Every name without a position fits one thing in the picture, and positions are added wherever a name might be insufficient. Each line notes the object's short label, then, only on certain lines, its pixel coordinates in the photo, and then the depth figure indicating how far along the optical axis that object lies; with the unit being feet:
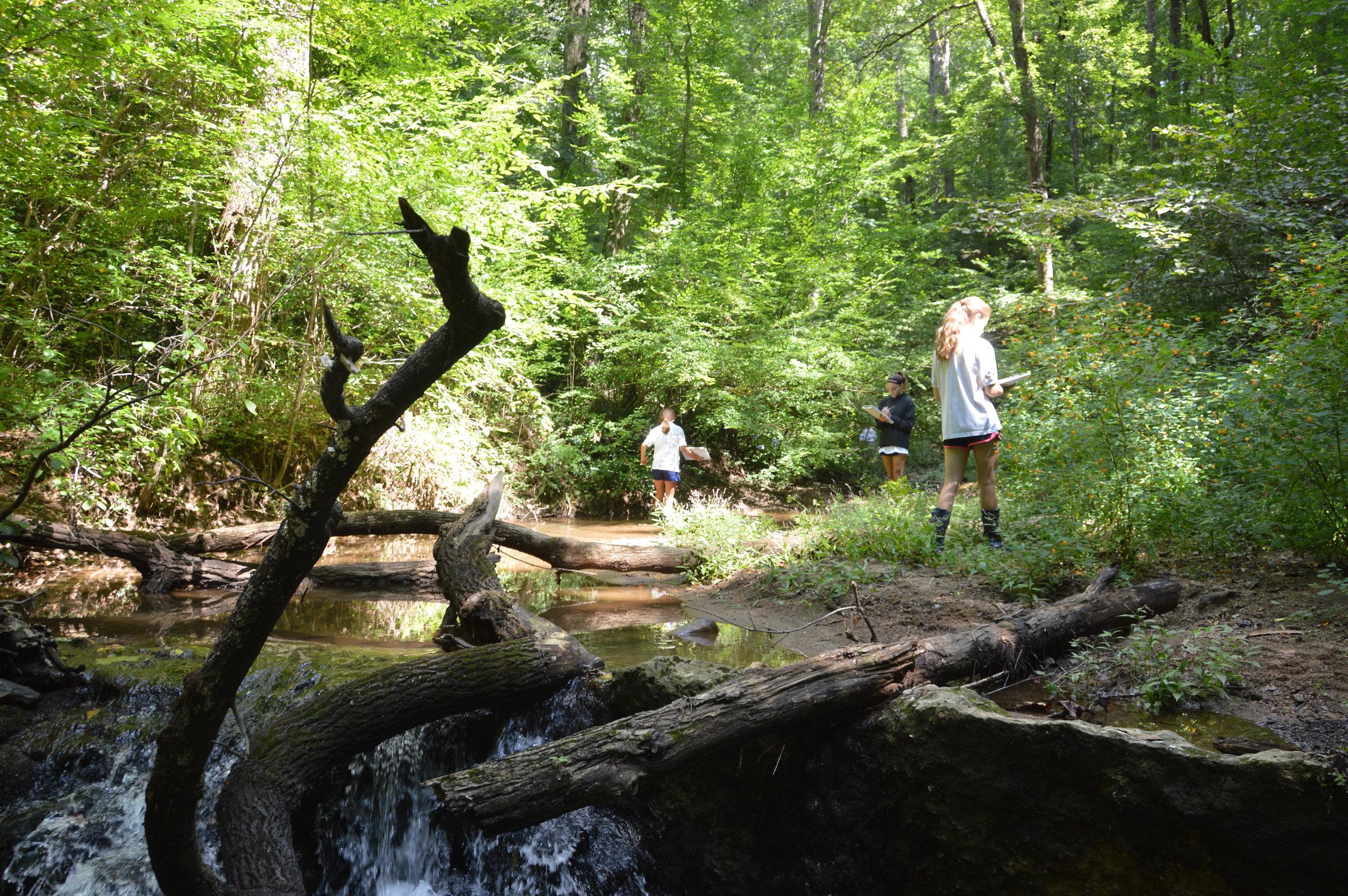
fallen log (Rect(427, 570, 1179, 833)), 9.87
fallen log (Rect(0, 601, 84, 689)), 15.21
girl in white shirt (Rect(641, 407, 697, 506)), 38.45
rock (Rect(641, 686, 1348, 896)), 8.32
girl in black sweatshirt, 38.47
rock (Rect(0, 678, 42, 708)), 14.67
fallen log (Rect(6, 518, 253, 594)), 24.58
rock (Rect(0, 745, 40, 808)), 13.28
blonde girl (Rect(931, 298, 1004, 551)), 22.00
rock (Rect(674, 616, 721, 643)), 19.66
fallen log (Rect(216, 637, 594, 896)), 10.58
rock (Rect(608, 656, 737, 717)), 13.00
